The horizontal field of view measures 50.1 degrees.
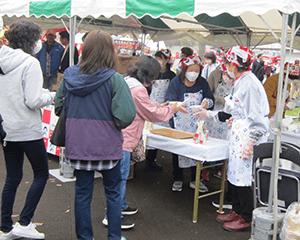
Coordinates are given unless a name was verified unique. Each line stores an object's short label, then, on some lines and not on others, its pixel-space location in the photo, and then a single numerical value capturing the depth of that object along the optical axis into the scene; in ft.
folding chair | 8.67
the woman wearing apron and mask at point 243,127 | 9.85
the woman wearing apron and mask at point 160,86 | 17.38
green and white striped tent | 8.64
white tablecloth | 10.88
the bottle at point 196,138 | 11.61
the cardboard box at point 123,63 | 19.13
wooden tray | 12.32
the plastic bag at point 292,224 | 7.82
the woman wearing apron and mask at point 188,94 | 14.23
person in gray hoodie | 8.39
